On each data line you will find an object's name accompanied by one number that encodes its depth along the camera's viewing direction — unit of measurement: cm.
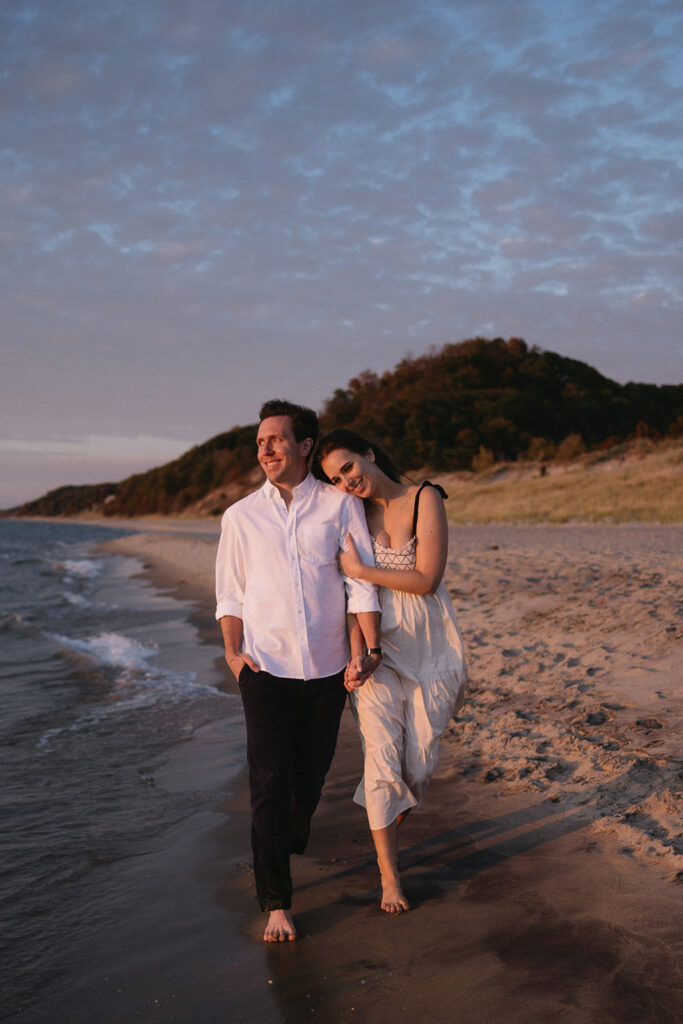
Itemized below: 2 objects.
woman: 301
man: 289
